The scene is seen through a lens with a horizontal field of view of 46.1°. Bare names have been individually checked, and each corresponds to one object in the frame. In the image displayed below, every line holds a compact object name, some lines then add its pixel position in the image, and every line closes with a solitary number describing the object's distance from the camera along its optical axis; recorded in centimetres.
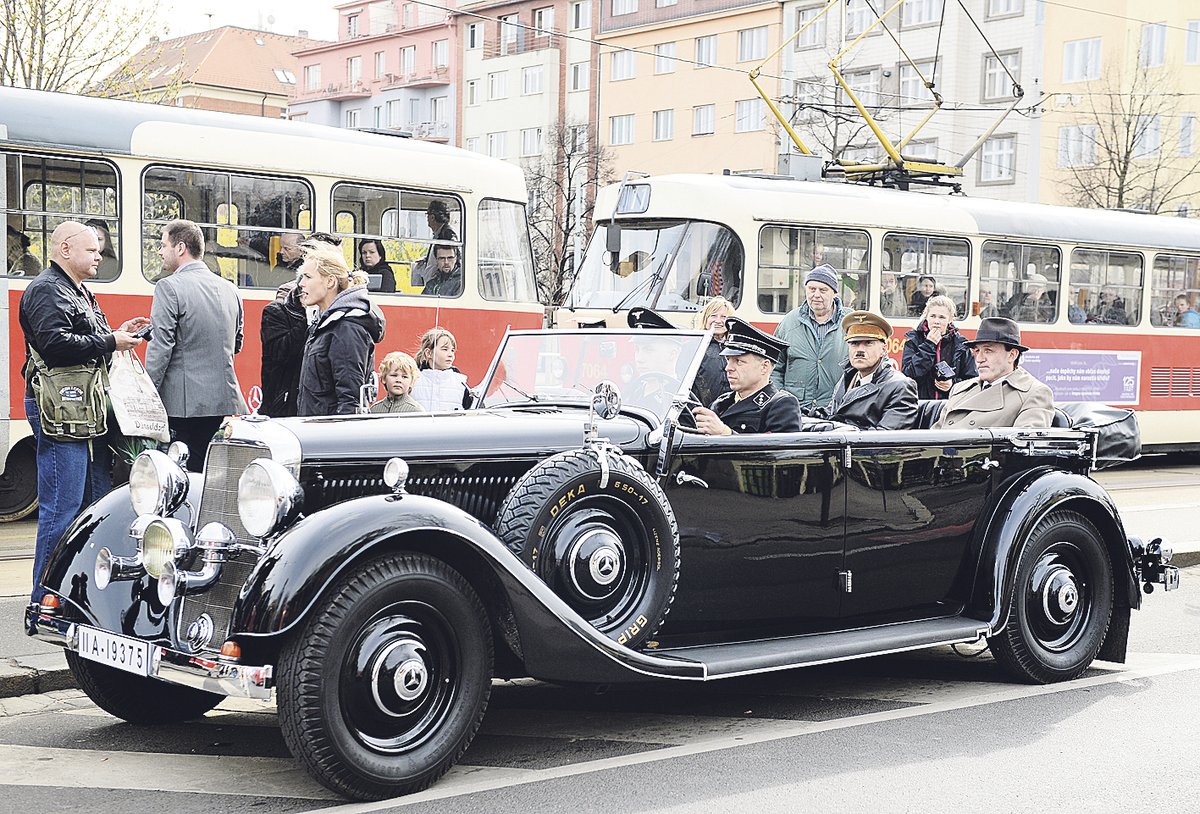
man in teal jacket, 922
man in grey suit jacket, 750
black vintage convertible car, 464
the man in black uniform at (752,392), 606
